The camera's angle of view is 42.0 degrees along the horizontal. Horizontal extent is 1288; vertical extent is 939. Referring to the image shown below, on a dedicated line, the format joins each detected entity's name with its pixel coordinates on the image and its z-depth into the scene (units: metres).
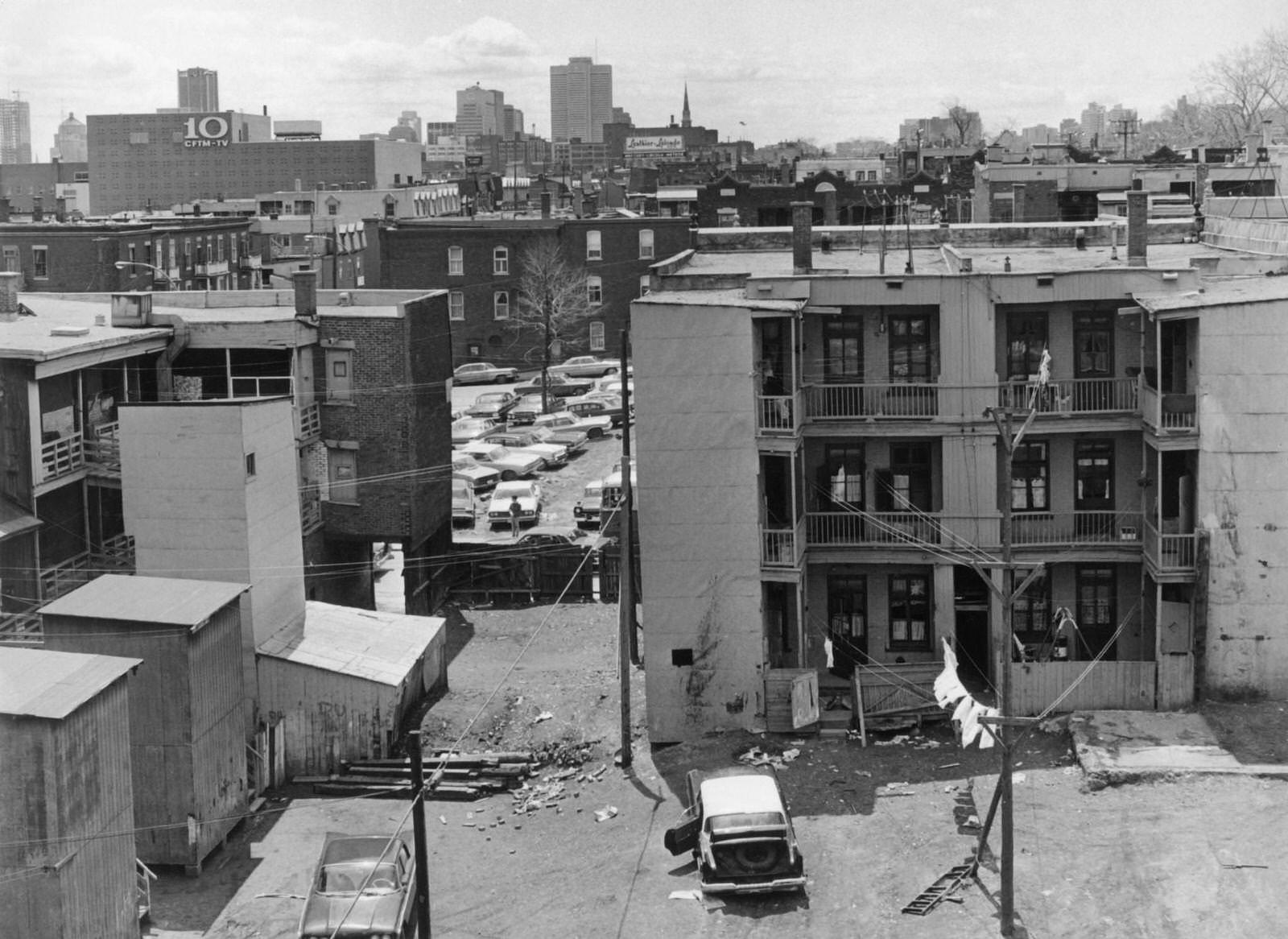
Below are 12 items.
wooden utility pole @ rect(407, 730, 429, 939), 21.06
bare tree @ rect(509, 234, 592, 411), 78.50
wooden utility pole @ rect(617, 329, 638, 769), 28.69
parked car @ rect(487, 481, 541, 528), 50.28
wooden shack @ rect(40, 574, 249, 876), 26.33
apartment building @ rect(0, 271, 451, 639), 35.34
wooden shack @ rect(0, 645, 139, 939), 21.84
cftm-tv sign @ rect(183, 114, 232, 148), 147.75
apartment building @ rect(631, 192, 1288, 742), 28.91
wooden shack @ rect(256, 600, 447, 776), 30.80
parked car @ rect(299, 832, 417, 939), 22.39
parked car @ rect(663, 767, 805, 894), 22.98
